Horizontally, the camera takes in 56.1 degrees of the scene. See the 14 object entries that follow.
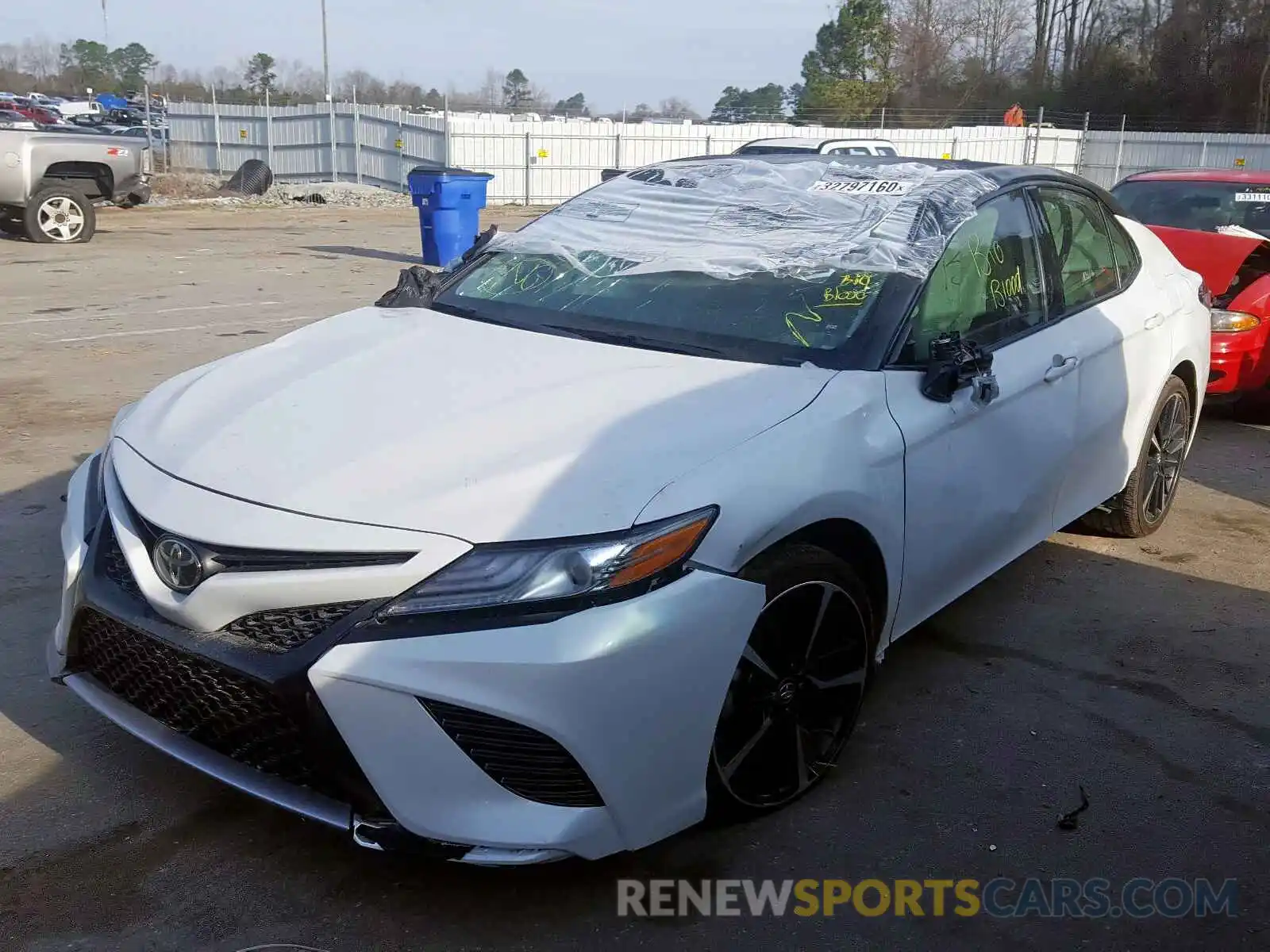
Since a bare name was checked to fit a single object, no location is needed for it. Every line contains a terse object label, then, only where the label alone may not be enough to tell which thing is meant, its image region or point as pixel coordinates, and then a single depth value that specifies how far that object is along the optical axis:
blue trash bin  13.65
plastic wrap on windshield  3.73
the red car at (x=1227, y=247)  7.02
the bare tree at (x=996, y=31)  60.88
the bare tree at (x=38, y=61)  102.88
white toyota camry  2.43
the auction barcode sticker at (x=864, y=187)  4.00
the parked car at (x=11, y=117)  32.97
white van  55.22
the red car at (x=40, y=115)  43.88
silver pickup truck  14.18
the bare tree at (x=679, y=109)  55.58
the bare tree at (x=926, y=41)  57.91
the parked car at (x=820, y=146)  18.30
